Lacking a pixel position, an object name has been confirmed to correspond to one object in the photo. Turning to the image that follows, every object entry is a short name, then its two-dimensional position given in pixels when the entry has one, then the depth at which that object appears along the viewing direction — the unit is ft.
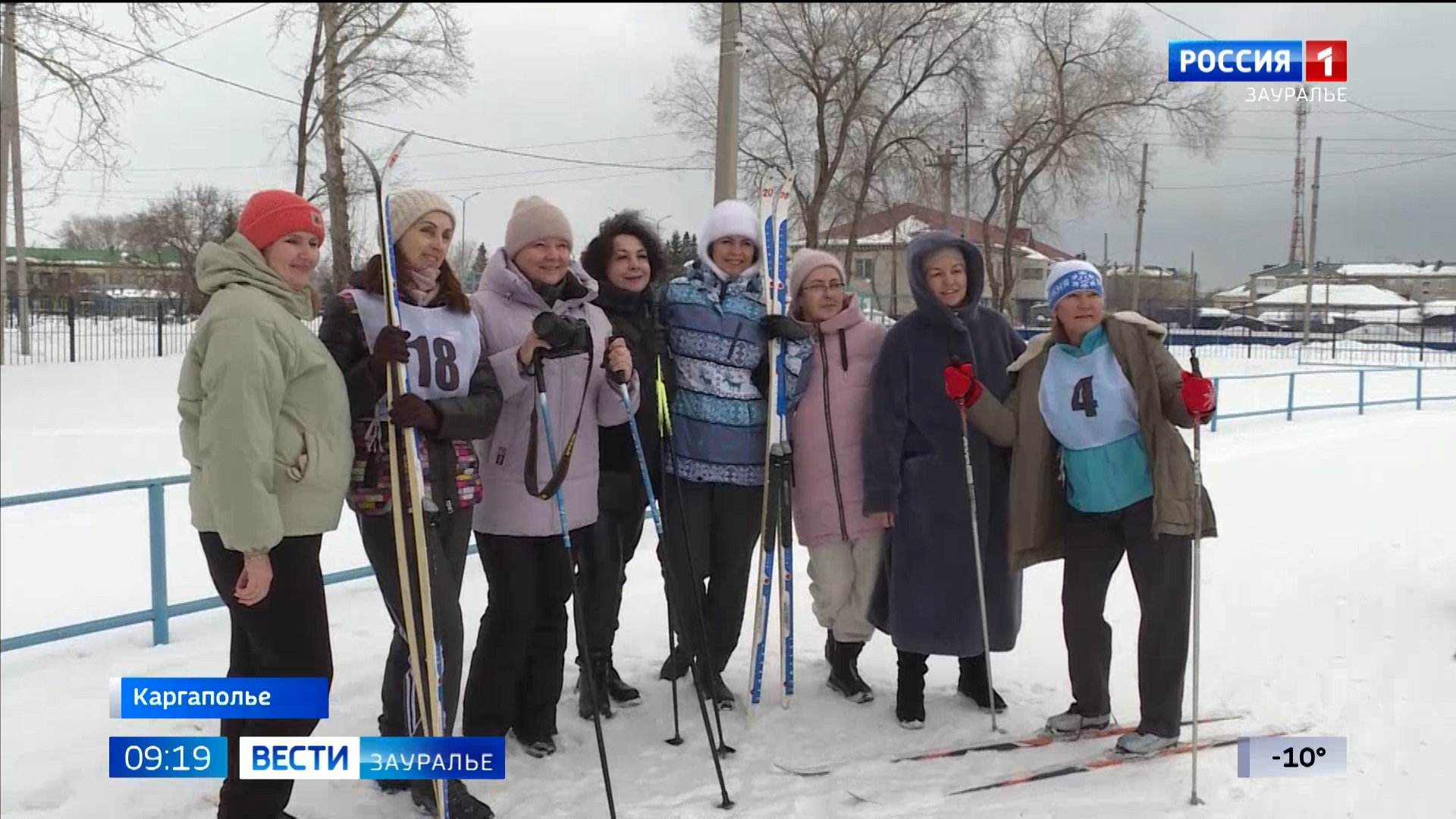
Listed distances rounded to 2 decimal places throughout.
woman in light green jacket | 7.22
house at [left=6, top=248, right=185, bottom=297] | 121.39
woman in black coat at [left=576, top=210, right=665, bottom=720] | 11.32
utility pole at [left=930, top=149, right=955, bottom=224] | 67.72
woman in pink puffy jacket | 11.72
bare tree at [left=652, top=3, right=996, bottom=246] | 52.19
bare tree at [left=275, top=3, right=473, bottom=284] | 48.78
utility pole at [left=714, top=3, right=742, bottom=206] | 24.13
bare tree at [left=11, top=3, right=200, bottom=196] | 35.14
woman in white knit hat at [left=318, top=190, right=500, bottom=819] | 8.71
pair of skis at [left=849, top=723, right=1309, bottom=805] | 9.95
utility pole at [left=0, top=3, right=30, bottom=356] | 42.78
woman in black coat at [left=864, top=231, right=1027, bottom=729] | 11.21
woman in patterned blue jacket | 11.46
